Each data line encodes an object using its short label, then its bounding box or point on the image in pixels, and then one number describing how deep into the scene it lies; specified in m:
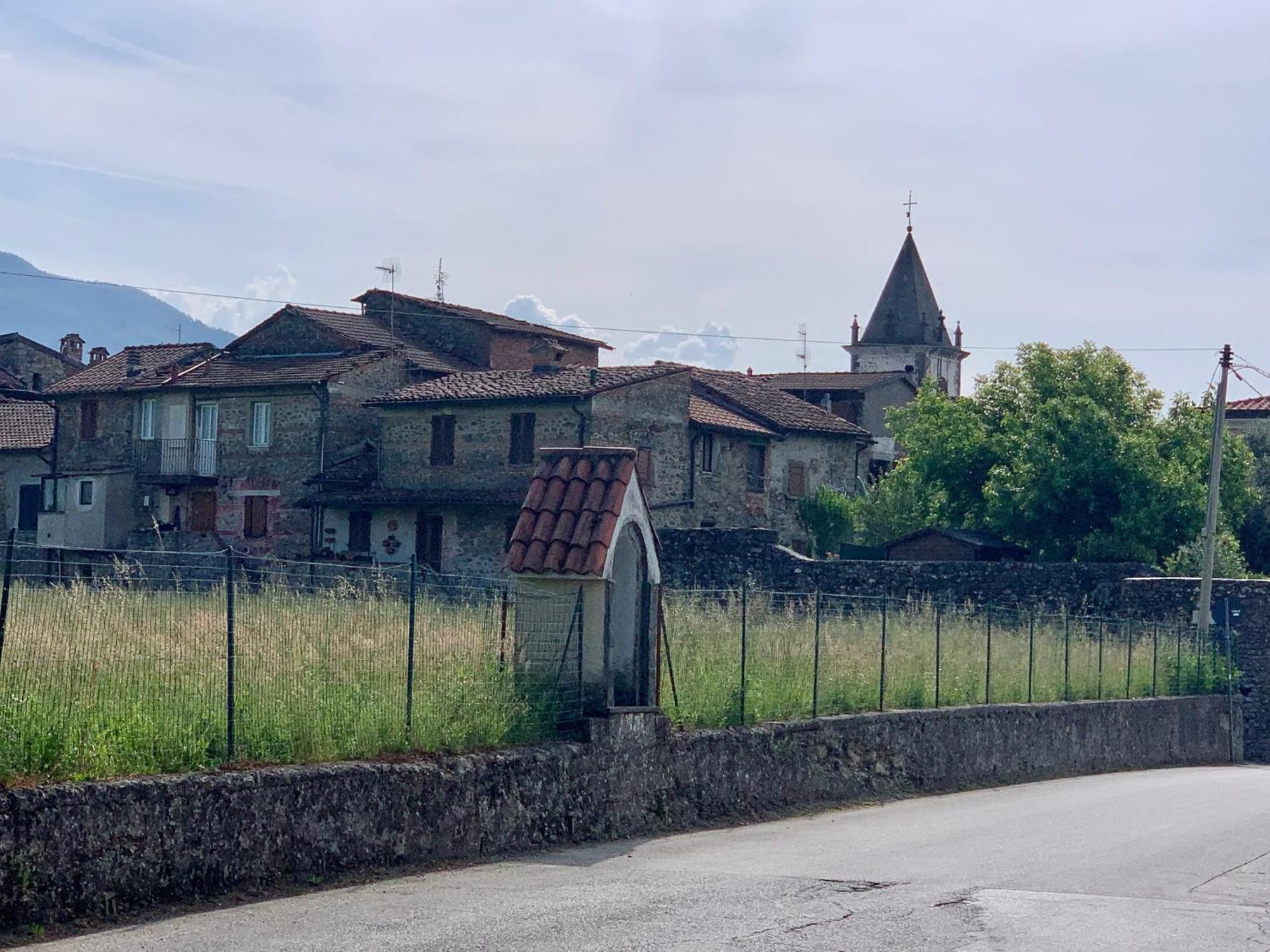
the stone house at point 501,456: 43.91
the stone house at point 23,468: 57.09
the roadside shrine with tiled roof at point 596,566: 14.76
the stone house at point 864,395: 70.25
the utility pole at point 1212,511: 34.81
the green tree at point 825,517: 53.09
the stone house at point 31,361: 74.69
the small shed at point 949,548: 43.84
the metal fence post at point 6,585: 10.05
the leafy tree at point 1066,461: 47.28
